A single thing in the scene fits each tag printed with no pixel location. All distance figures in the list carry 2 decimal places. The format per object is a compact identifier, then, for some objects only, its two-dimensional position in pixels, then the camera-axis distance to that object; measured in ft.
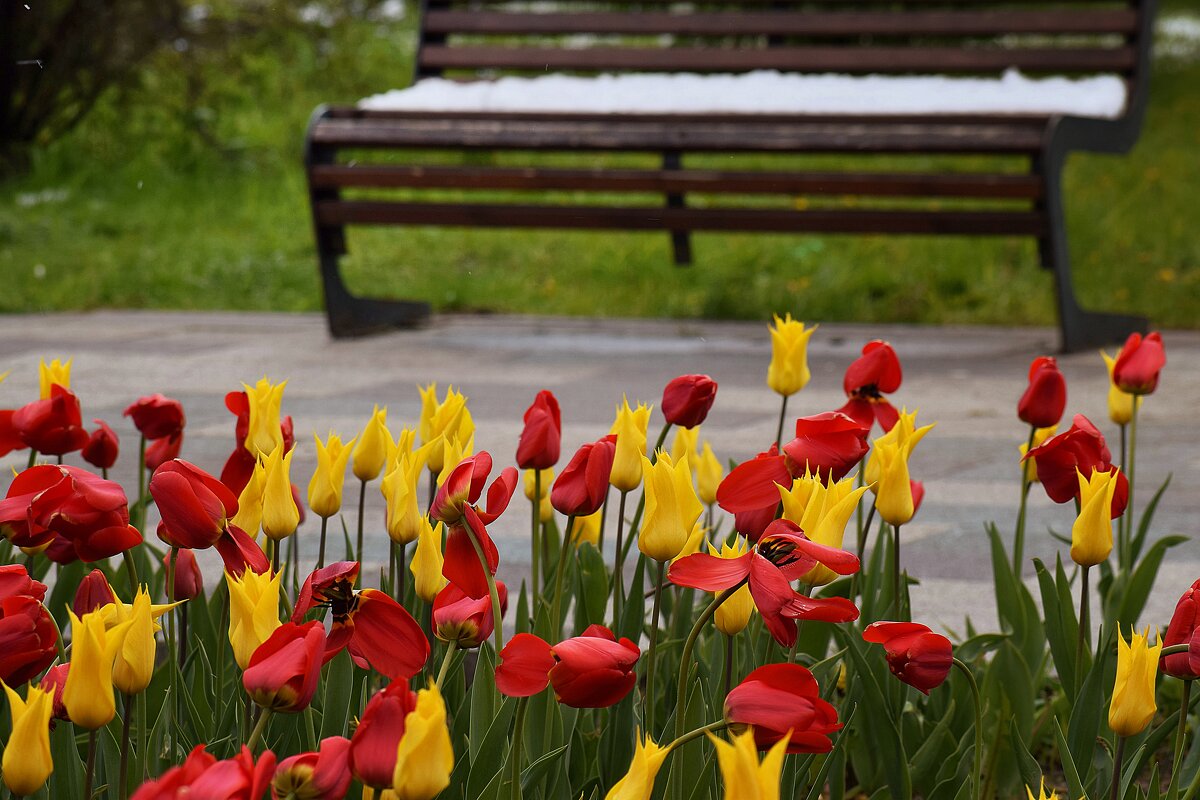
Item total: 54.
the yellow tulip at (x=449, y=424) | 18.12
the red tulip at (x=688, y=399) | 18.53
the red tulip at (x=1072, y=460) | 17.44
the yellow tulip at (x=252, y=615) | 12.20
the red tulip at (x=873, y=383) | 20.36
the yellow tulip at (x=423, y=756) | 9.74
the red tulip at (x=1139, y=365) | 22.14
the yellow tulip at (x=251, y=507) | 16.25
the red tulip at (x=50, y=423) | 19.64
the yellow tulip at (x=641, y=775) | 9.85
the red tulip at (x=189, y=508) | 13.95
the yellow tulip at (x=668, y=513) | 14.01
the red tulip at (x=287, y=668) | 11.15
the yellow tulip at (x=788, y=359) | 21.36
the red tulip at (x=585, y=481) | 15.56
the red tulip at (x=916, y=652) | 13.09
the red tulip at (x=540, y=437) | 16.93
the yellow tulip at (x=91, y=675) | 11.09
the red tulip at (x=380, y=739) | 10.04
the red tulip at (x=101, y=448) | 21.07
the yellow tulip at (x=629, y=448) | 16.94
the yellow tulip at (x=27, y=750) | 10.66
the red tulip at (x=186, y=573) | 17.95
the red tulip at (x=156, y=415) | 20.15
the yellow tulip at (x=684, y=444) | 20.62
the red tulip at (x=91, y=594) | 14.92
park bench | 37.98
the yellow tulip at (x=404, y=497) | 16.03
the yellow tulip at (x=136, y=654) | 11.82
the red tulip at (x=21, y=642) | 12.45
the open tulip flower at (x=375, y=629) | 12.69
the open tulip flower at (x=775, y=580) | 11.93
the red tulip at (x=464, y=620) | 13.33
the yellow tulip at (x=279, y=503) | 15.52
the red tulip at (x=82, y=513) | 15.07
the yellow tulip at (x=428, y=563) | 15.17
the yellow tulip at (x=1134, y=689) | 13.19
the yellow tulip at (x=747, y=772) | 8.43
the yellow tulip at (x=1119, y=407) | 23.56
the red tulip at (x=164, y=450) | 20.96
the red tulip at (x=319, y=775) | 10.33
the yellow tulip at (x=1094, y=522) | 15.92
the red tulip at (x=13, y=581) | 13.00
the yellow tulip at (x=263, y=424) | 17.69
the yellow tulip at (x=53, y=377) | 20.87
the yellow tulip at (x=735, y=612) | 14.41
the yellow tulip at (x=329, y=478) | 17.32
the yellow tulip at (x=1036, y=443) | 22.30
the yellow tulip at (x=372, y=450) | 18.65
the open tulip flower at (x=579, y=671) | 11.61
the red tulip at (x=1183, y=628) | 14.15
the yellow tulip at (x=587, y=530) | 21.20
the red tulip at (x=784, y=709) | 11.10
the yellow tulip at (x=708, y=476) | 21.98
